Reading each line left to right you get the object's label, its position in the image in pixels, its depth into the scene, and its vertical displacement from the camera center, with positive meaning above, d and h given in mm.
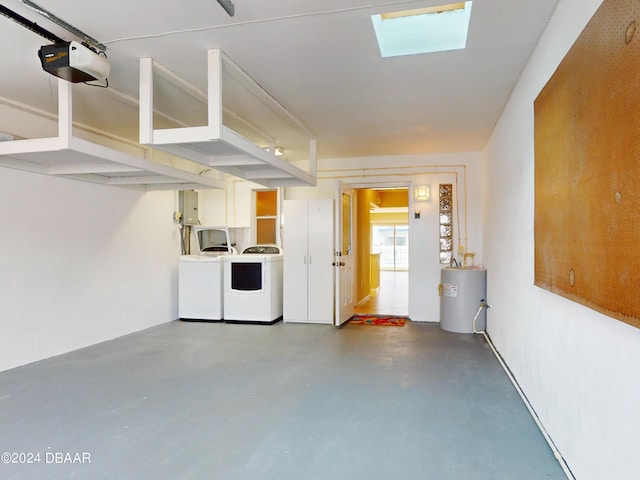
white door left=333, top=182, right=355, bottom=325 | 5633 -284
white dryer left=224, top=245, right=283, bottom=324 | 5809 -751
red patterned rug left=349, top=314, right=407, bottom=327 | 5852 -1276
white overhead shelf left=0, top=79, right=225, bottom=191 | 2963 +729
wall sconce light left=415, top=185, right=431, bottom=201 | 6086 +730
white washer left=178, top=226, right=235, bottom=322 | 5977 -753
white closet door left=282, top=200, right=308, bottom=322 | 5871 -413
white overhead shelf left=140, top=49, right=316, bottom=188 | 2875 +1329
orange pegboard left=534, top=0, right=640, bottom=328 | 1345 +304
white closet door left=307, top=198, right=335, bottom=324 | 5766 -346
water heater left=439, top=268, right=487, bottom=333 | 5180 -789
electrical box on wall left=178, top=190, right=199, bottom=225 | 6285 +546
